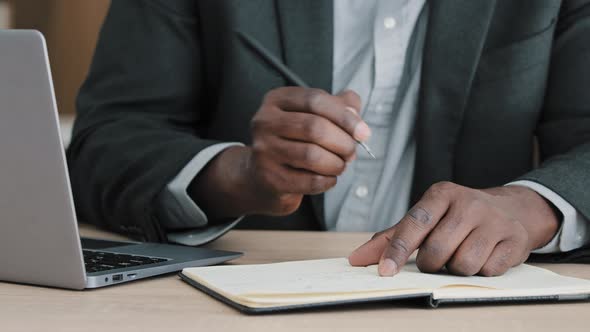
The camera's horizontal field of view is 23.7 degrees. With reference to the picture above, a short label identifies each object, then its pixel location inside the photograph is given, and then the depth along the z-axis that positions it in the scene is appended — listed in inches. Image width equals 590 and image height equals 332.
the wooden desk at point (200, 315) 27.9
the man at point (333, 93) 41.2
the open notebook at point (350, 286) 28.7
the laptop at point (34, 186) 28.5
